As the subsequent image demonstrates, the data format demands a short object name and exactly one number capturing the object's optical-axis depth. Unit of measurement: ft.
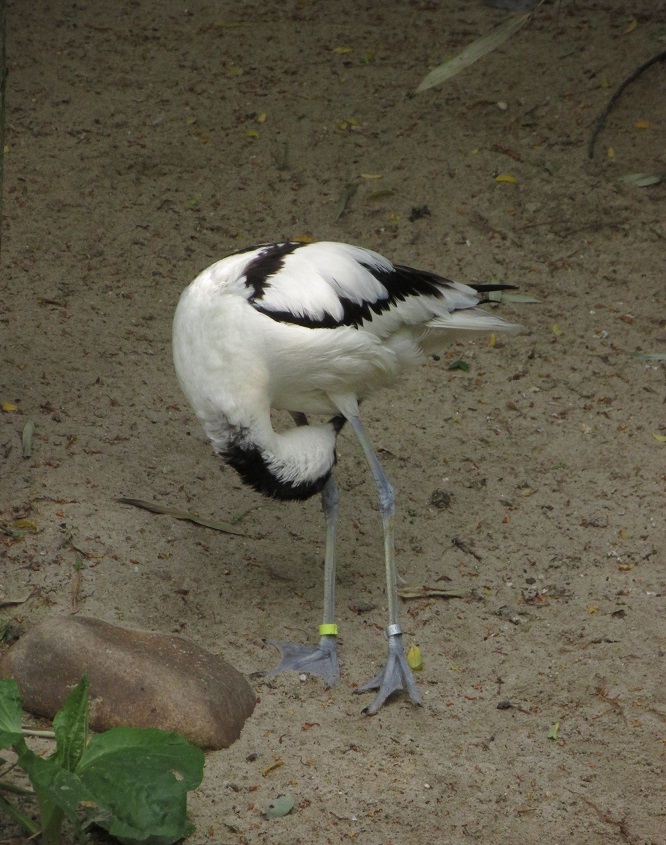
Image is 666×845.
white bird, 26.23
